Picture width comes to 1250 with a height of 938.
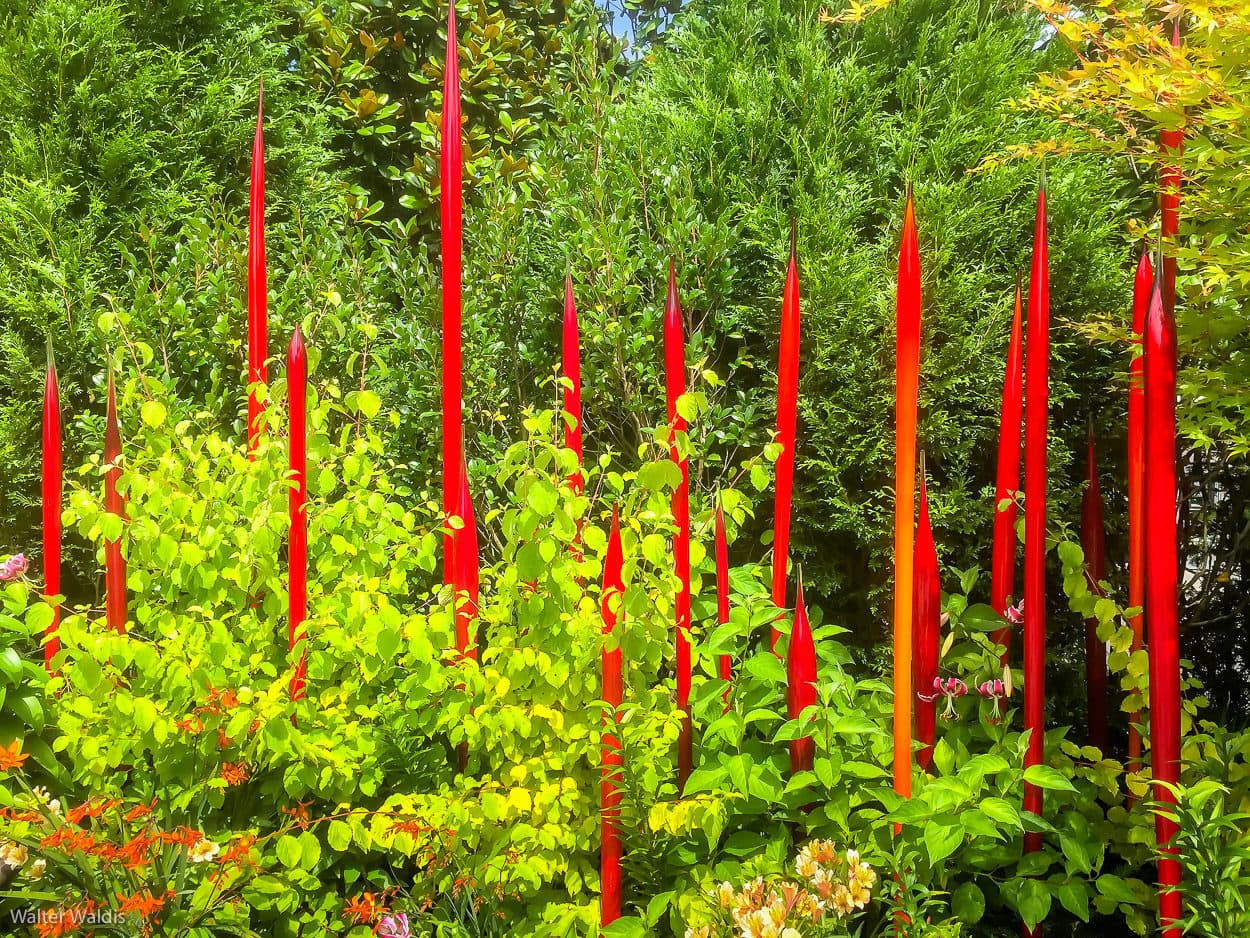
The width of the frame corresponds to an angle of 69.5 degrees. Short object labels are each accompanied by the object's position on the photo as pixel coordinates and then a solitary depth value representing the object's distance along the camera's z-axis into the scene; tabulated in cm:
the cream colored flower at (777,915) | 166
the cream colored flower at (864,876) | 175
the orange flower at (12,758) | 187
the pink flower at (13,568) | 241
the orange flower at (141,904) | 179
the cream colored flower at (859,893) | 174
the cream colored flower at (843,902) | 171
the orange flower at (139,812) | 203
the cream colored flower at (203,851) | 194
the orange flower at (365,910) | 192
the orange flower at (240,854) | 196
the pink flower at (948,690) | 203
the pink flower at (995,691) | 208
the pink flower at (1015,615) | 215
